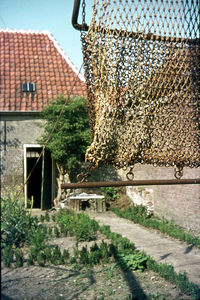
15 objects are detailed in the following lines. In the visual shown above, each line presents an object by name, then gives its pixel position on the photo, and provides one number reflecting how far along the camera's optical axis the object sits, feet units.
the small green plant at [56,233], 16.84
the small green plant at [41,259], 11.85
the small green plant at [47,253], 12.30
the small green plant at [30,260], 11.62
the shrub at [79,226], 16.56
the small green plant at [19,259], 10.73
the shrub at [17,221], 12.12
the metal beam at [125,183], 5.90
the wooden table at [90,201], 26.89
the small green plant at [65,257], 12.19
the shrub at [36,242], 12.71
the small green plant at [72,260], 12.29
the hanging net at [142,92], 6.29
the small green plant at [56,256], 12.27
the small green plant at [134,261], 12.10
